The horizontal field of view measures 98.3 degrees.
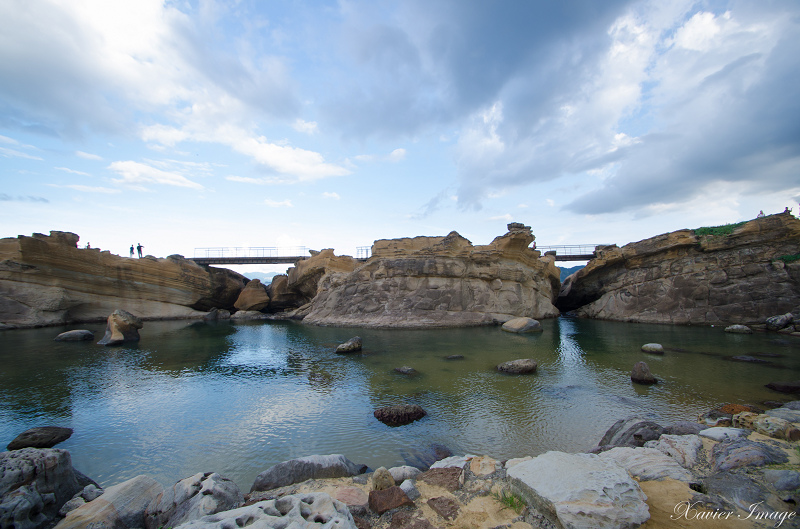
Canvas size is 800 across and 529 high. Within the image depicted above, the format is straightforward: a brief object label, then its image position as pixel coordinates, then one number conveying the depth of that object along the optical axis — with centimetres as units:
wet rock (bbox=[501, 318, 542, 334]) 2350
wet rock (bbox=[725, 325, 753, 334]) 2089
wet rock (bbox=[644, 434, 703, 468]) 474
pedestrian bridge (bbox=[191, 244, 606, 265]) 4634
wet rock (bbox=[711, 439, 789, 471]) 429
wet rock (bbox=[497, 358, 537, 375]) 1227
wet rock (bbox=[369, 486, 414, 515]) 393
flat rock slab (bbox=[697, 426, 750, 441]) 535
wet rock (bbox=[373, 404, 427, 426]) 807
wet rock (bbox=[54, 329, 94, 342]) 2081
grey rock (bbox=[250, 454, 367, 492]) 529
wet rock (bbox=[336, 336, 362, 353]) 1670
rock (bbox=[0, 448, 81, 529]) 362
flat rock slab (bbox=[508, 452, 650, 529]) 310
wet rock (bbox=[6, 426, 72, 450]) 721
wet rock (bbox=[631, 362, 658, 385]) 1077
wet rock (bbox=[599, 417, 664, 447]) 603
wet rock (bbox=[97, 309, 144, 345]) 2014
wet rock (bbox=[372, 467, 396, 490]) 460
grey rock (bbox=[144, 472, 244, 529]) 394
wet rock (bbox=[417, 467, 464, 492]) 454
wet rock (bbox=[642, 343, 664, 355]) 1531
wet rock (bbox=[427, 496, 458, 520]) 381
